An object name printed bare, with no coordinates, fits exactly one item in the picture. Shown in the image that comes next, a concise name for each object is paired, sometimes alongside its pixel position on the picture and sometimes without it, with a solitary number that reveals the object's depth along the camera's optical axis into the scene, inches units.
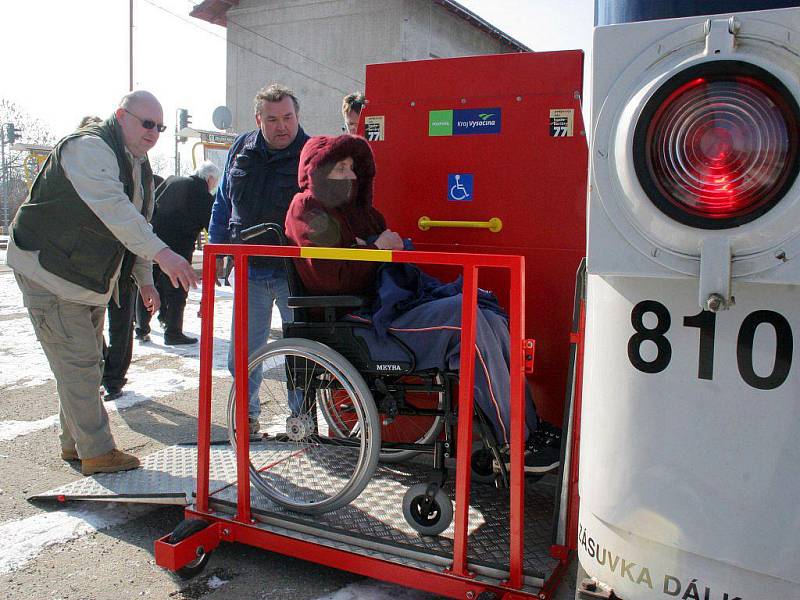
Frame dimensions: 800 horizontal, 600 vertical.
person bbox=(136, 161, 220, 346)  271.4
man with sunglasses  135.3
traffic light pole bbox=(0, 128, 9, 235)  1053.5
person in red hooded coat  102.6
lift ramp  98.7
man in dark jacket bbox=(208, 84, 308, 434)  159.2
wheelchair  105.4
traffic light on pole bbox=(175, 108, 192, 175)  908.6
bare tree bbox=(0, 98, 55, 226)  1024.1
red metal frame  86.4
